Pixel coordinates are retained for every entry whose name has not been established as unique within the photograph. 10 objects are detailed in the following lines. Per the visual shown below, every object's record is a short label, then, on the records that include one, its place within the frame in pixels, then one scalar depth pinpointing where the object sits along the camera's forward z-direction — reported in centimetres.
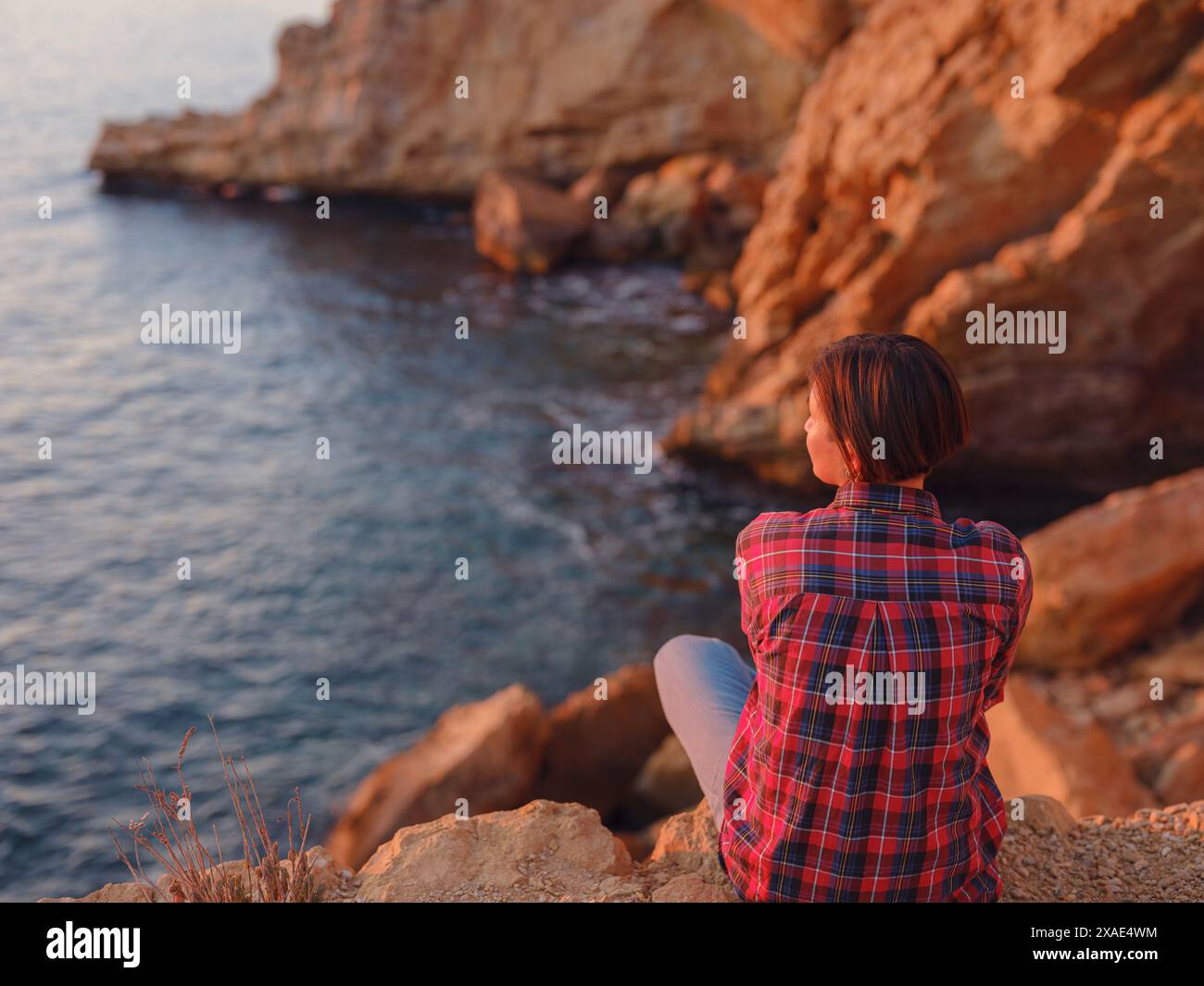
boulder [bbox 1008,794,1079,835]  418
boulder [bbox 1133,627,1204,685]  936
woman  281
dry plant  345
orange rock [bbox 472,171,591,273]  2492
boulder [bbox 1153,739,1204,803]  738
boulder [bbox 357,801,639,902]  379
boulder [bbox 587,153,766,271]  2439
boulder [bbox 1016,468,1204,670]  935
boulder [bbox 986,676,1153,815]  709
